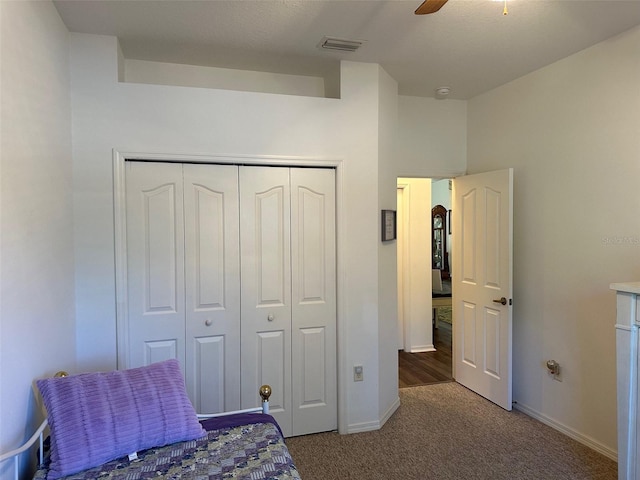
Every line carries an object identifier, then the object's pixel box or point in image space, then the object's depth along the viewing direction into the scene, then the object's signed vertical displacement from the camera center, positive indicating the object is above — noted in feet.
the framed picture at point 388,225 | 10.45 +0.12
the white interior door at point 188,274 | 8.92 -0.94
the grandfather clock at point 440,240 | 25.59 -0.71
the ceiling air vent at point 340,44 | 8.78 +4.04
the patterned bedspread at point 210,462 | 5.09 -3.01
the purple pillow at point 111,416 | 5.20 -2.46
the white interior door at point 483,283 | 11.13 -1.58
